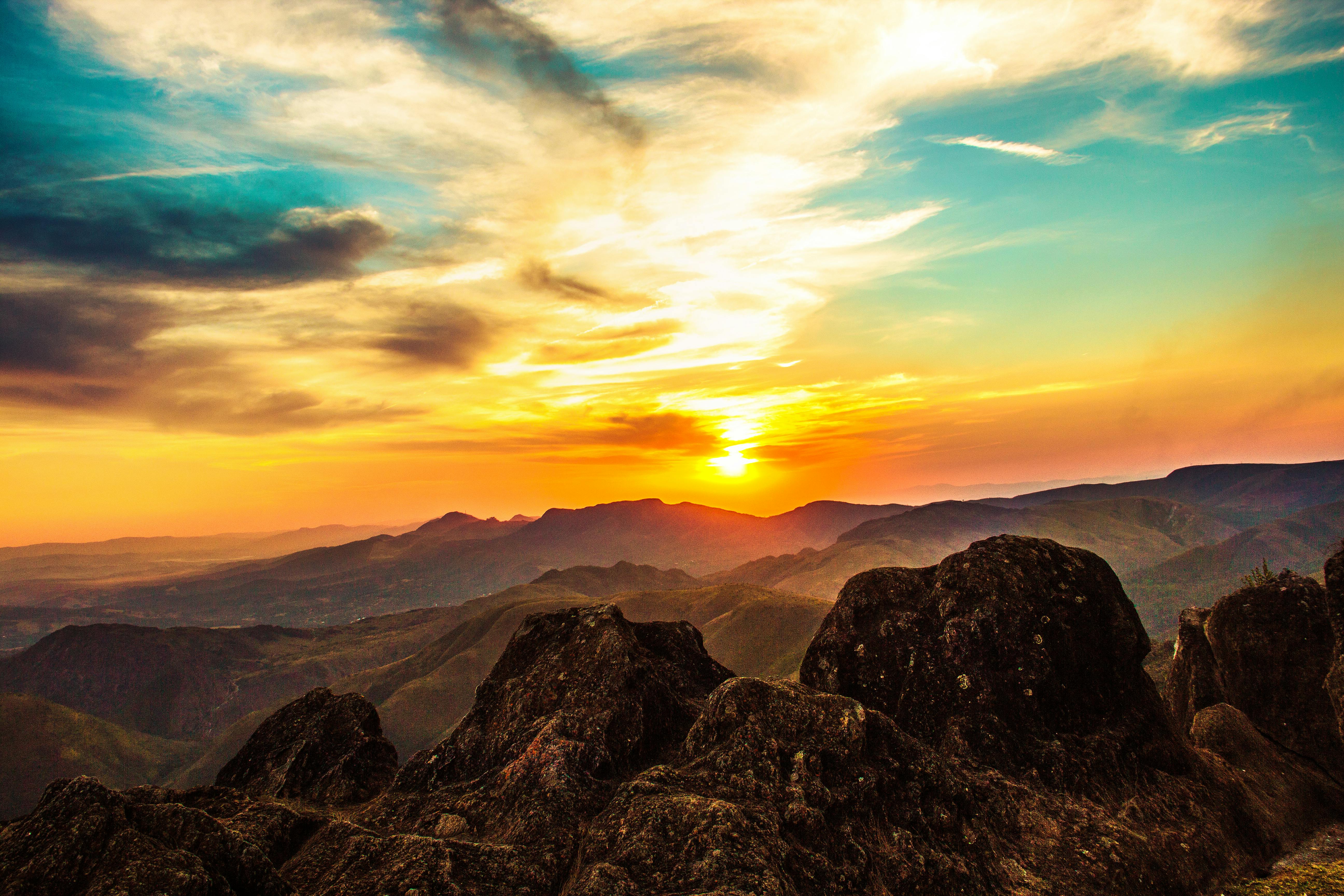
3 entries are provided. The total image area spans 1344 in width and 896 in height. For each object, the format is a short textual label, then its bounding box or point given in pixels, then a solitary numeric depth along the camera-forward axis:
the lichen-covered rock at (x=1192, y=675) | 29.75
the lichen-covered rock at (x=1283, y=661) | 24.77
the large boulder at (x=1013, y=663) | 19.72
